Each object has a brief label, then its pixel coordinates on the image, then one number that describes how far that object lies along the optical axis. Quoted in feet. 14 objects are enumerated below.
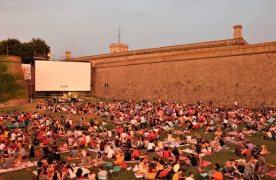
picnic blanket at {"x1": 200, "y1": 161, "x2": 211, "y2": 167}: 38.49
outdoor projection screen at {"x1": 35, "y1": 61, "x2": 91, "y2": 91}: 132.98
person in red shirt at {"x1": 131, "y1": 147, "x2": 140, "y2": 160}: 41.45
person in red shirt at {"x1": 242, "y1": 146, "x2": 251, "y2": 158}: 42.14
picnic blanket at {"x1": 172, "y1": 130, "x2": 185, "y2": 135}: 58.21
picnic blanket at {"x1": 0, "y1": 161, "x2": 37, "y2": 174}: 37.81
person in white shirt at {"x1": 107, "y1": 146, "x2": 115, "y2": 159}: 42.60
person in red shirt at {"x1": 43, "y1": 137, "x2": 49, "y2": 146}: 48.87
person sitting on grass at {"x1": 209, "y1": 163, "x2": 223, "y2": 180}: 30.90
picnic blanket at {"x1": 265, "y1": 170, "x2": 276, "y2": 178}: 34.14
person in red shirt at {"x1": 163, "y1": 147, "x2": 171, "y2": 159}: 40.75
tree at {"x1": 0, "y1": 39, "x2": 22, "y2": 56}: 178.29
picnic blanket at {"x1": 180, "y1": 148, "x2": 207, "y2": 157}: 43.29
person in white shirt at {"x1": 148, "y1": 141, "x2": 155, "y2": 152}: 45.80
